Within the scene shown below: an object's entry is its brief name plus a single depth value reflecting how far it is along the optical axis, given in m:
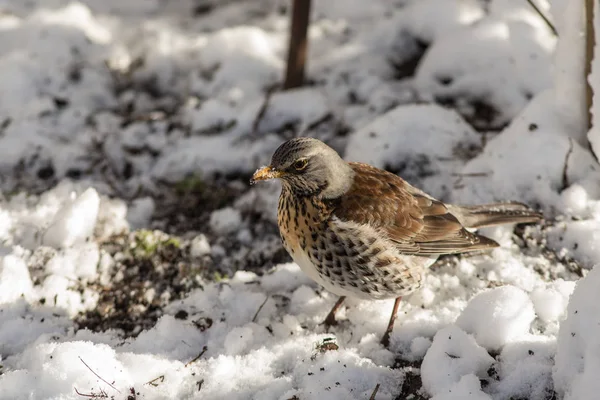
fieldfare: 7.28
